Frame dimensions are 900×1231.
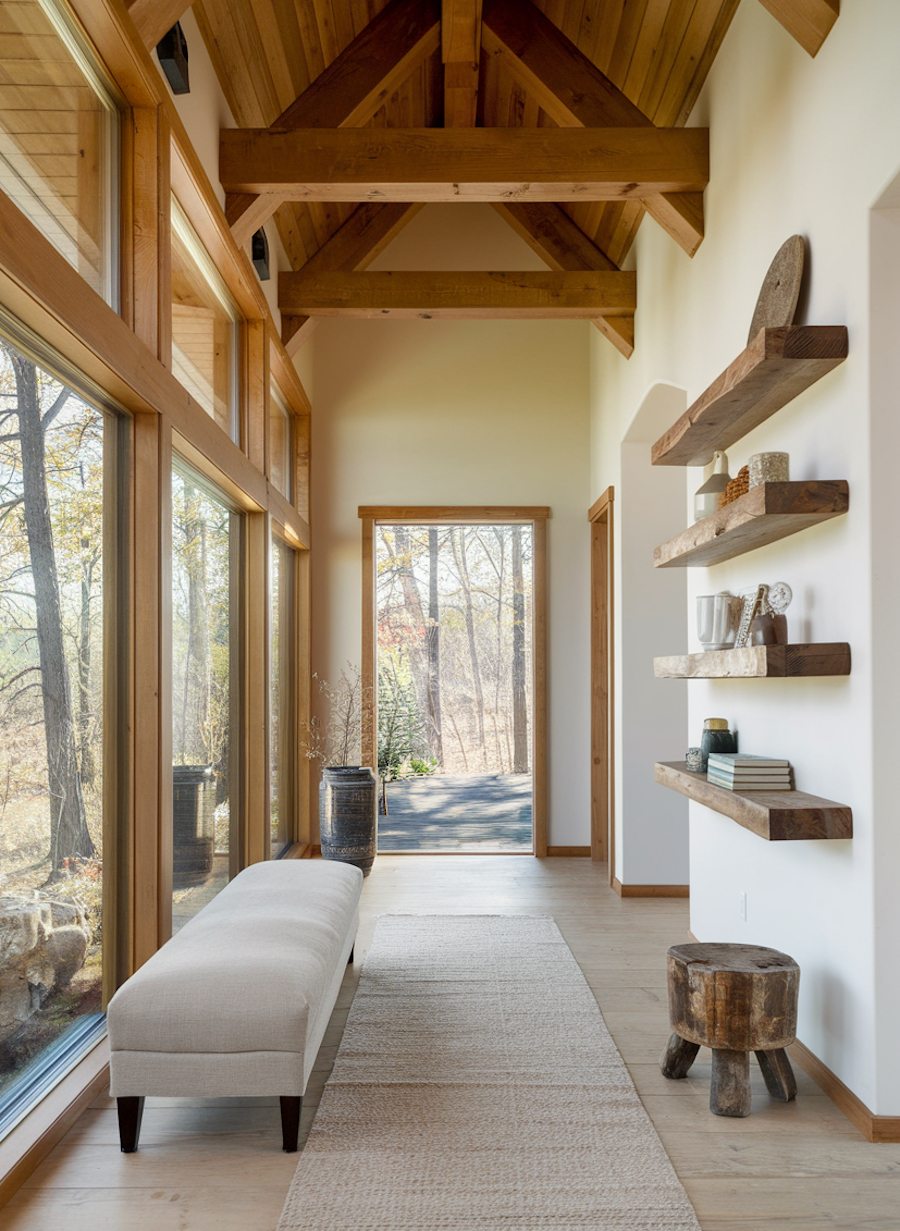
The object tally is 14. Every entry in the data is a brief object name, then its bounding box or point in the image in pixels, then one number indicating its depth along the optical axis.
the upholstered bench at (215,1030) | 2.30
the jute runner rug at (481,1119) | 2.12
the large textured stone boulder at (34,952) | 2.16
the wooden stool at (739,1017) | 2.55
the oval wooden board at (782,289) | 2.82
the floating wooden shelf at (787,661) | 2.54
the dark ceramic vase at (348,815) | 5.66
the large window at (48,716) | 2.18
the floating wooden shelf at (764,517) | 2.55
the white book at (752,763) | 2.94
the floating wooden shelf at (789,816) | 2.53
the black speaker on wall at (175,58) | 3.02
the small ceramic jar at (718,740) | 3.48
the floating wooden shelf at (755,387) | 2.55
